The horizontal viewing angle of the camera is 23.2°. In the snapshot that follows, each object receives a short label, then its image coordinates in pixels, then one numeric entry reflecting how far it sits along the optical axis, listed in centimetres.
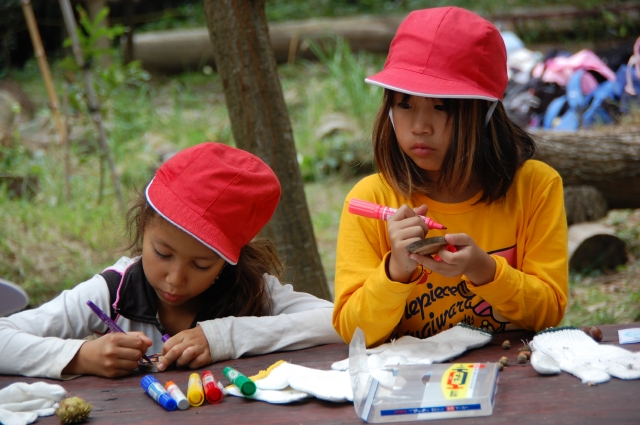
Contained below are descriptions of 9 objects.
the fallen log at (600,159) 401
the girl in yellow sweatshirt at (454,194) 213
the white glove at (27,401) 197
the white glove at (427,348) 206
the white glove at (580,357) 196
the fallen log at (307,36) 974
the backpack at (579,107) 590
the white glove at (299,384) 198
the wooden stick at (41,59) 609
